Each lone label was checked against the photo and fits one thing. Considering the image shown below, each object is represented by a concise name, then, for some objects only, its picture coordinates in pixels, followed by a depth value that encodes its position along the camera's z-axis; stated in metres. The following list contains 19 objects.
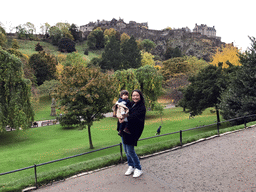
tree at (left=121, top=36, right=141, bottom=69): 54.77
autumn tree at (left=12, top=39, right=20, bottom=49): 66.14
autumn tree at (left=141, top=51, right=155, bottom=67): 64.75
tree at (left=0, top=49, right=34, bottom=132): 18.28
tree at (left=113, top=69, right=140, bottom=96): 29.08
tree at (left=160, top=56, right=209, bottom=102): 41.14
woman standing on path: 5.01
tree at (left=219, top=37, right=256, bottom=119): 13.91
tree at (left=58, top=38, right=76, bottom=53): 78.31
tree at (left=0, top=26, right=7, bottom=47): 60.53
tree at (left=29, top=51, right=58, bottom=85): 46.62
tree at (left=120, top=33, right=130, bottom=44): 94.28
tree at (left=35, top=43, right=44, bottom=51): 70.44
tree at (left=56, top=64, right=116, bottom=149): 14.09
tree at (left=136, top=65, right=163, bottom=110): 29.91
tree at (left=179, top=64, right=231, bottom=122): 19.00
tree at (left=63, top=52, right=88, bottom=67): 52.06
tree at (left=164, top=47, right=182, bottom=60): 77.81
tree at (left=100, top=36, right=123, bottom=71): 54.69
